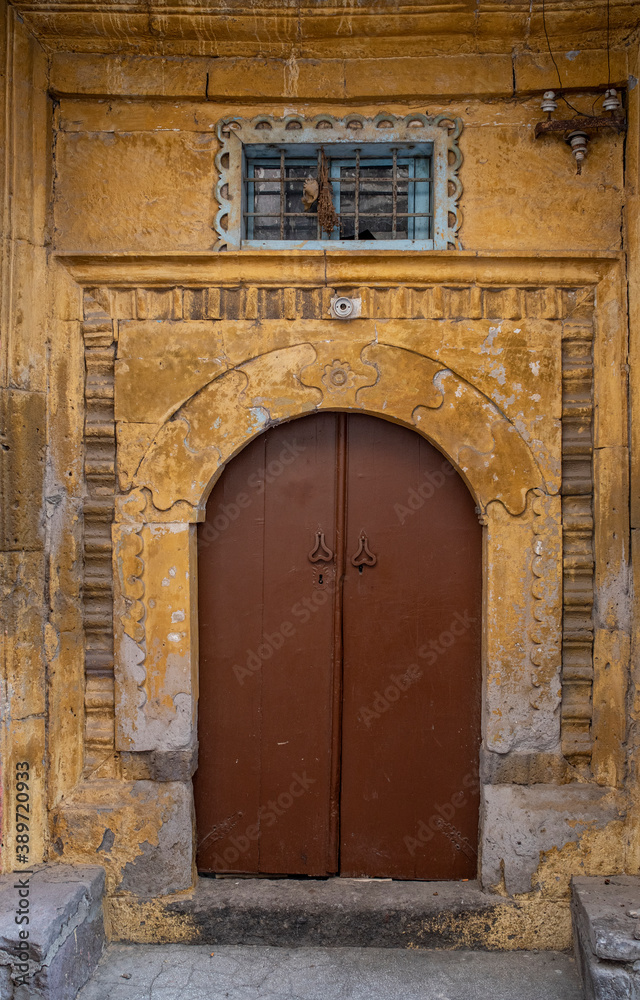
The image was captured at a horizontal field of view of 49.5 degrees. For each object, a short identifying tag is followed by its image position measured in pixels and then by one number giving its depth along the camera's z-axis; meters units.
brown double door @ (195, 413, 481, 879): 3.36
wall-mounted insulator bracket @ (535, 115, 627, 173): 3.11
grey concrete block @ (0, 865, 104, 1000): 2.66
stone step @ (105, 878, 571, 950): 3.16
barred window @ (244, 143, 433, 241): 3.32
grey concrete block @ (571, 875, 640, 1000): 2.66
